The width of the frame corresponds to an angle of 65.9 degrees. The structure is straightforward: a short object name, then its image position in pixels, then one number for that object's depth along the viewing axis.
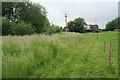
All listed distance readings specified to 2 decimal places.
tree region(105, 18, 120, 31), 81.50
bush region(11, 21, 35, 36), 15.41
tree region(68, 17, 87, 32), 70.10
